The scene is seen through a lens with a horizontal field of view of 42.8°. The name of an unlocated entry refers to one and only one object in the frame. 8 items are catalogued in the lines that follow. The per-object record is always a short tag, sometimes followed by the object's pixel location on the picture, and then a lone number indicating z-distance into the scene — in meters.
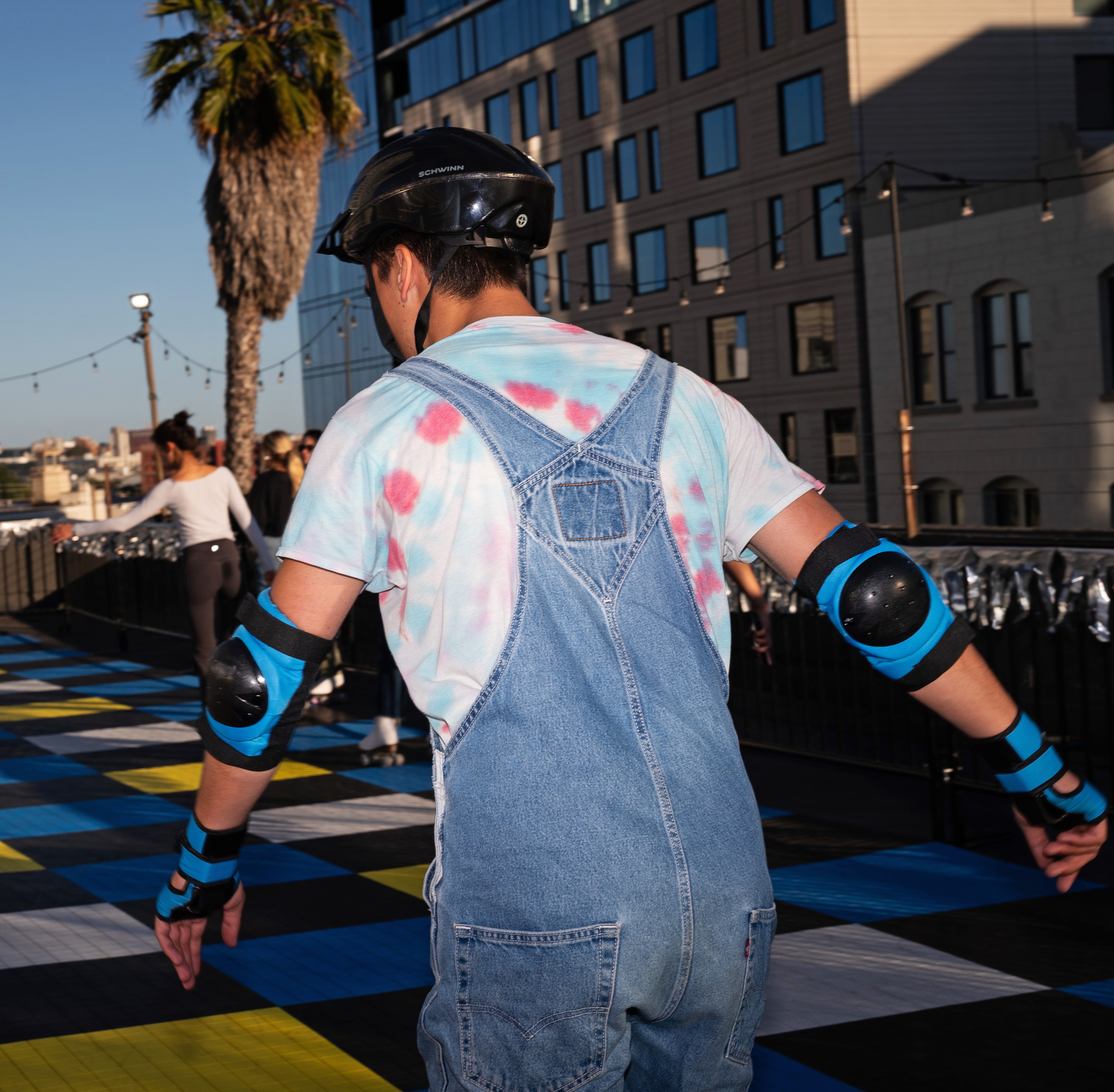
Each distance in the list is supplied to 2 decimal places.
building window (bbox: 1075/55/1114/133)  37.66
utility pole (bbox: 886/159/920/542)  11.90
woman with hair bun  8.88
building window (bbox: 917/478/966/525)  32.06
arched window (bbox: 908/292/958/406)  32.53
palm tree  24.03
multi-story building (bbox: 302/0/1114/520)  35.91
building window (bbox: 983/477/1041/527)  29.64
